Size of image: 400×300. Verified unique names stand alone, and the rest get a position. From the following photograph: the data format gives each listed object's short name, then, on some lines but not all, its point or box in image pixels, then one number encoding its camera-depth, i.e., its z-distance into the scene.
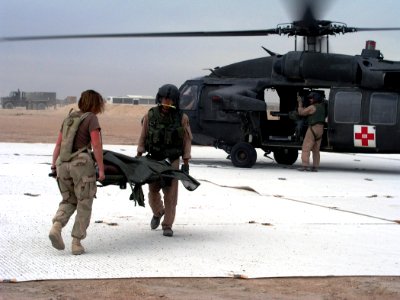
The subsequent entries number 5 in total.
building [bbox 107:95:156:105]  128.38
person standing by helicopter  15.61
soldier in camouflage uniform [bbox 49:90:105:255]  6.57
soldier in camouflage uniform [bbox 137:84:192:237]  7.57
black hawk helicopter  15.12
